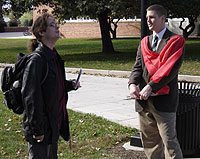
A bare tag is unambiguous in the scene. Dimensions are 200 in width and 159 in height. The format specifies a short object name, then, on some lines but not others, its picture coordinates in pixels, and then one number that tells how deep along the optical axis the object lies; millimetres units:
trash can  5594
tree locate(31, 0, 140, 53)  18109
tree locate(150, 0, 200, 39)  19000
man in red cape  4629
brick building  42531
